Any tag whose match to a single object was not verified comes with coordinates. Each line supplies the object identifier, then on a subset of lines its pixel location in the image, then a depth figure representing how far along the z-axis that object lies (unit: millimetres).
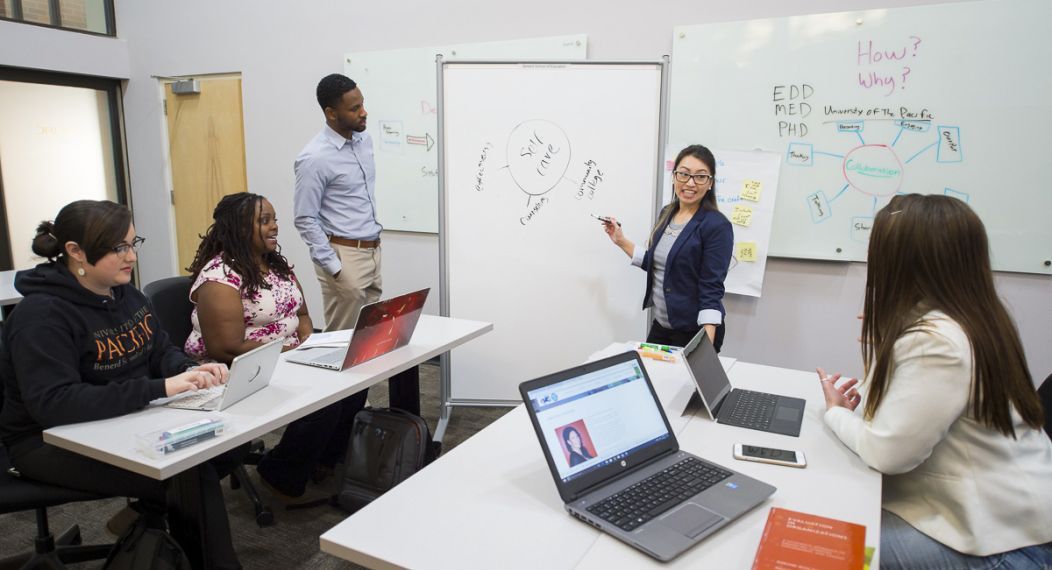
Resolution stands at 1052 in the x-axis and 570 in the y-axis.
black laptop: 1621
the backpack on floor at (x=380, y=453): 2289
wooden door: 4691
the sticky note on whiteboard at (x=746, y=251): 3150
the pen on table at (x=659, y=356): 2145
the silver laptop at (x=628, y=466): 1142
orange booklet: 1013
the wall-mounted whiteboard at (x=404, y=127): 3852
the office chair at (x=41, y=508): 1625
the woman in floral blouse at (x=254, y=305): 2115
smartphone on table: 1405
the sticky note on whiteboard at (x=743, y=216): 3119
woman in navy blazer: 2484
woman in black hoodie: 1530
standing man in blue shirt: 3002
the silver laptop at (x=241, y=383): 1608
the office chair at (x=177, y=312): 2221
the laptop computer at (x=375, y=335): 1939
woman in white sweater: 1231
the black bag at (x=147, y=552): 1503
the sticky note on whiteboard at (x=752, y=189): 3086
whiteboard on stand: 2898
